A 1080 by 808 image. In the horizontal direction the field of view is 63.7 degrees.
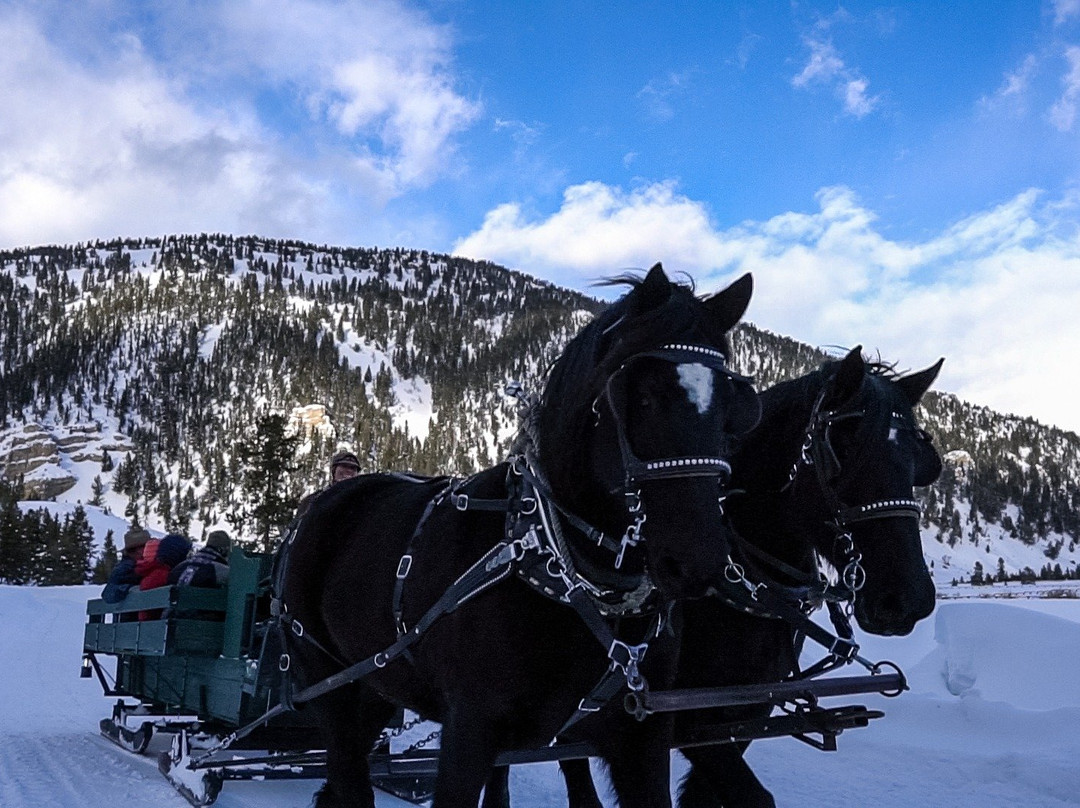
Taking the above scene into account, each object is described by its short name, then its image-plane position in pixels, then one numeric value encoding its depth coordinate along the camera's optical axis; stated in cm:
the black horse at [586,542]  234
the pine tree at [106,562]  5441
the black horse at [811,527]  337
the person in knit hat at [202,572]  652
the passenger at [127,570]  766
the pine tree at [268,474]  2262
